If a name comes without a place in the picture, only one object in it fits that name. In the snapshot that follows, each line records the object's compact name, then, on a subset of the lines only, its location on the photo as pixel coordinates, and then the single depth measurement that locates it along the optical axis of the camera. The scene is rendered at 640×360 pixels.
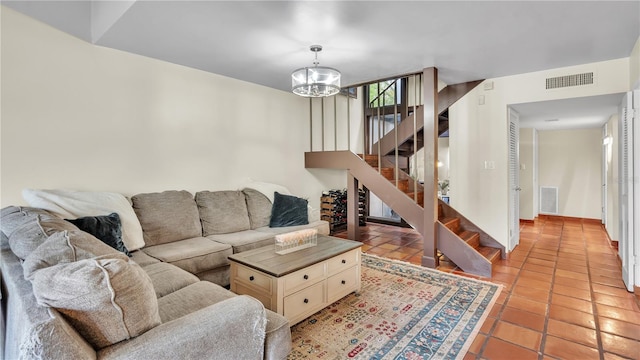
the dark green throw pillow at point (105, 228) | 2.32
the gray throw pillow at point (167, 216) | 2.96
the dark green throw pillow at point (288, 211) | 3.91
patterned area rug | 1.96
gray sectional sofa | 0.95
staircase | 3.52
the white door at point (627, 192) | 2.83
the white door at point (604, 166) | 5.18
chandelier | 2.75
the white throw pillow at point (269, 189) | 4.18
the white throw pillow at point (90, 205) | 2.45
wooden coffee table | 2.15
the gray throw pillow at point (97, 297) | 0.96
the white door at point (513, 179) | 4.17
